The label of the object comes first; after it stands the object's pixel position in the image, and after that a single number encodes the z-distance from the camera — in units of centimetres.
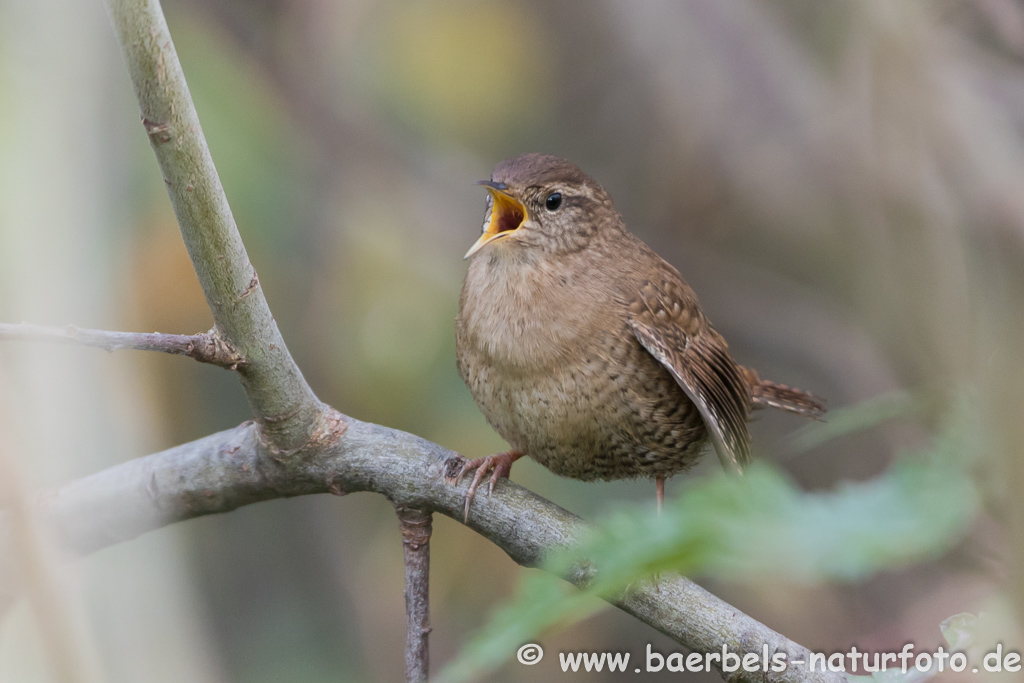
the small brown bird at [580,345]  328
